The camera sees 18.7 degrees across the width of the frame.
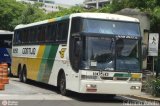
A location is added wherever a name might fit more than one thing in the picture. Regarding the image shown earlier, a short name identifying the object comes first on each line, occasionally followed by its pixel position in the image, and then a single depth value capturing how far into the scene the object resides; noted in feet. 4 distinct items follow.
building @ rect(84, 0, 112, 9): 465.14
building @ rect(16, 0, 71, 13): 558.15
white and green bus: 57.36
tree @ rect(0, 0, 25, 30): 207.63
